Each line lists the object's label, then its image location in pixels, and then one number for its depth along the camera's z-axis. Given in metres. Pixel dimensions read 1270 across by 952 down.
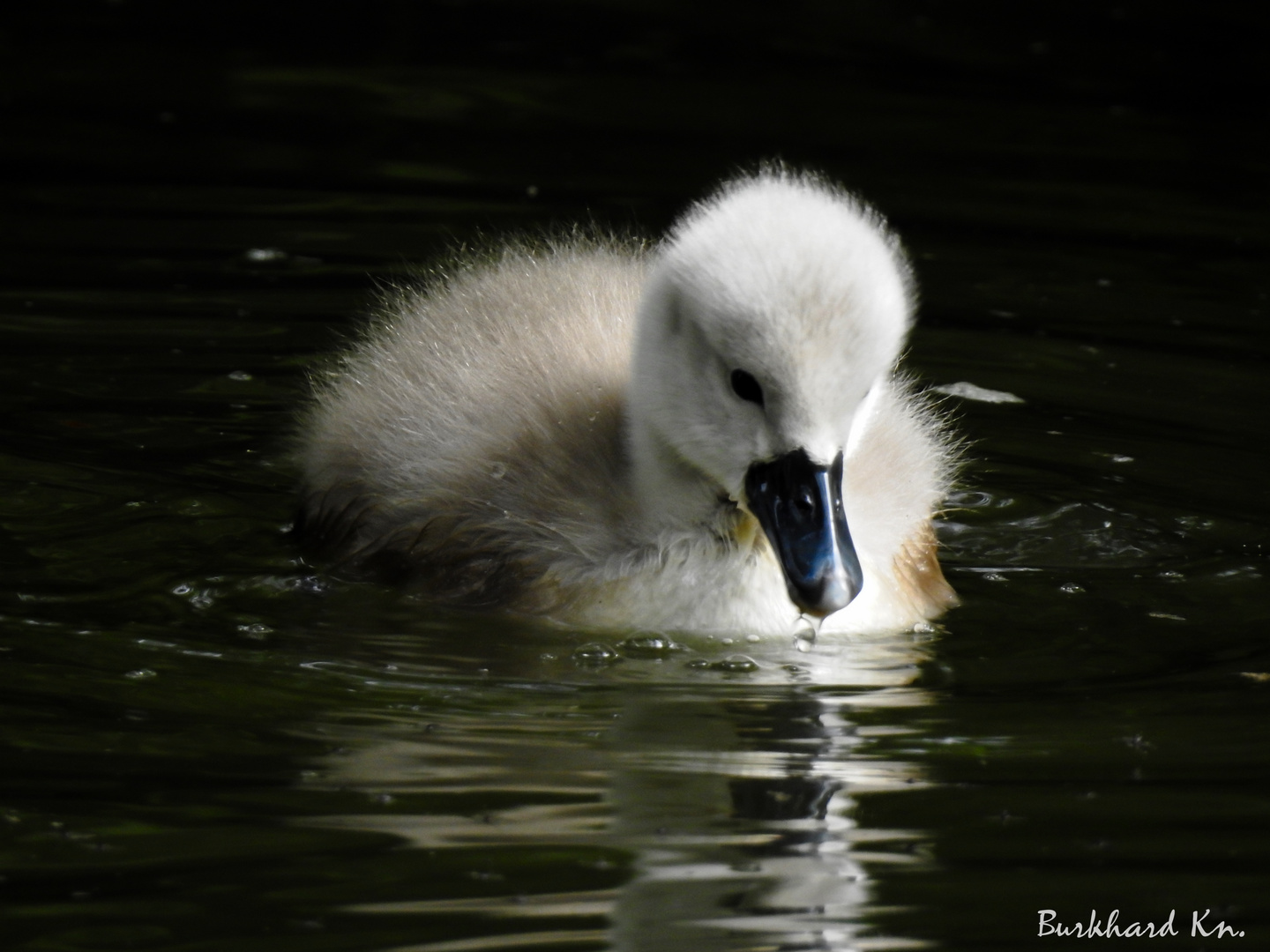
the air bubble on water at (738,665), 8.83
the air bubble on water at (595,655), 8.83
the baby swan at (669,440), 8.41
